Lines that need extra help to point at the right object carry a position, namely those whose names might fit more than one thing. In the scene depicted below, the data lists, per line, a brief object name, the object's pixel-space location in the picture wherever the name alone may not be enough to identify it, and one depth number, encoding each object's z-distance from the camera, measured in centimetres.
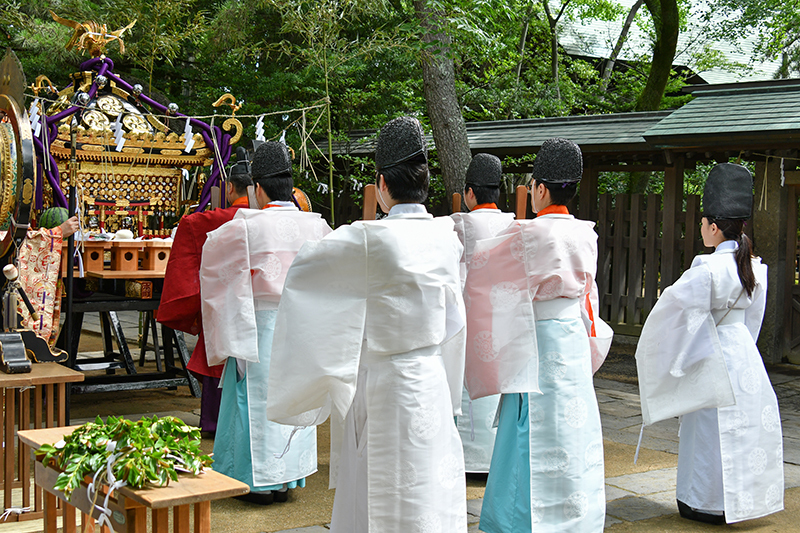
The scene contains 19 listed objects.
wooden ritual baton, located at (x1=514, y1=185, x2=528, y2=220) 436
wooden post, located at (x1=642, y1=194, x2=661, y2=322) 990
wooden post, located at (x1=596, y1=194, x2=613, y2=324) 1041
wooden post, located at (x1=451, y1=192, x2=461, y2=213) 545
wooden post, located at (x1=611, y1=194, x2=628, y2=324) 1030
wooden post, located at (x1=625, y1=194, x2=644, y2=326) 1012
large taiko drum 389
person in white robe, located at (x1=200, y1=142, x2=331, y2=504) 432
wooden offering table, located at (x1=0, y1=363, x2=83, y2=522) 373
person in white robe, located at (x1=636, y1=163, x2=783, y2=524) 417
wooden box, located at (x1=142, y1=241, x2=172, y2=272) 646
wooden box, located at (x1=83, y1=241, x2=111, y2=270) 636
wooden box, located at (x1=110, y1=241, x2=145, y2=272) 636
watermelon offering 604
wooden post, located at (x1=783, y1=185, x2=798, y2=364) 901
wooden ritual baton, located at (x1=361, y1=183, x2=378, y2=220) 309
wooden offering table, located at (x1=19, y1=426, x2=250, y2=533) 244
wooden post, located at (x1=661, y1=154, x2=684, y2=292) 952
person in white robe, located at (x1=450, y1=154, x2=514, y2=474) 489
